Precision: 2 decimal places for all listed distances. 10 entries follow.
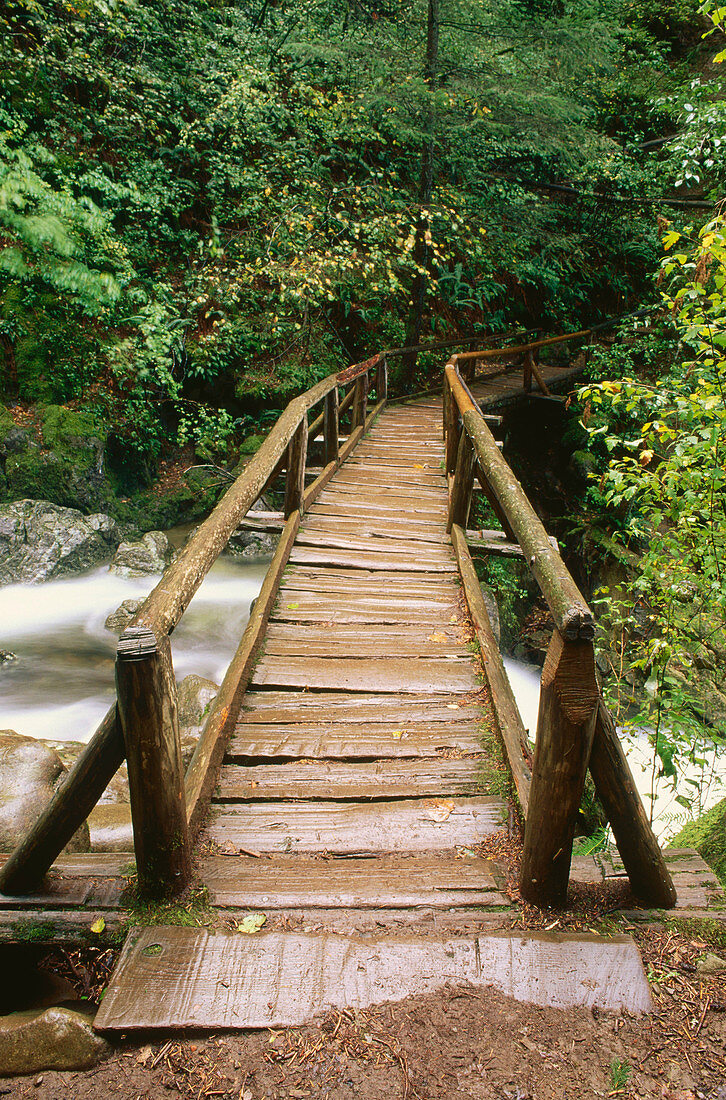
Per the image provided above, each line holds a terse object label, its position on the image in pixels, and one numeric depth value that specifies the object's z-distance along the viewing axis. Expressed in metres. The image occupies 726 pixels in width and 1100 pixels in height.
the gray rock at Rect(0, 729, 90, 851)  3.31
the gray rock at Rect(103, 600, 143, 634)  8.35
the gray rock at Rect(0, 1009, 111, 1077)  1.55
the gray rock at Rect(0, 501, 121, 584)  9.03
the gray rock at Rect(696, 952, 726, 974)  1.77
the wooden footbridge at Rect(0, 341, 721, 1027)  1.81
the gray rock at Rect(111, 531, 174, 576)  9.73
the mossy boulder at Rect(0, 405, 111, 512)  9.45
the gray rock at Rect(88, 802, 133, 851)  3.67
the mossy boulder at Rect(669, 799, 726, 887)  2.89
